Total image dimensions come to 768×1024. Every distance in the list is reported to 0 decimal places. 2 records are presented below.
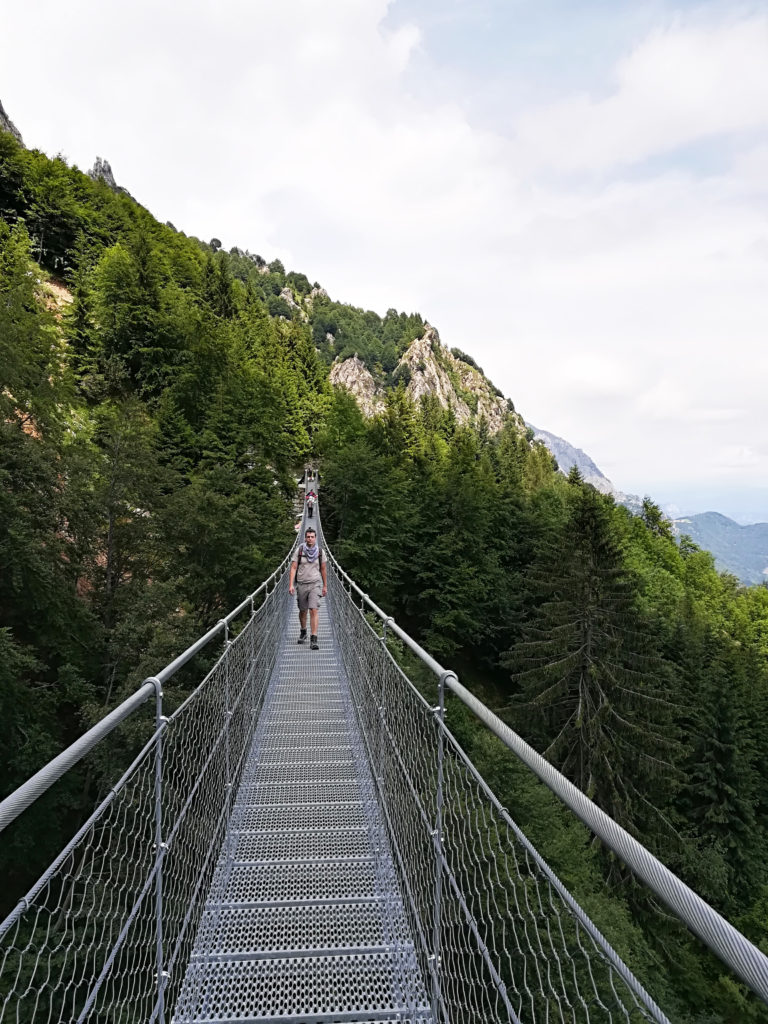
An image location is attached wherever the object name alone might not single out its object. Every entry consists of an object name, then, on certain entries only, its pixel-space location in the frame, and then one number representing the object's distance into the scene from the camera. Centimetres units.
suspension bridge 125
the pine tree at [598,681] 1304
